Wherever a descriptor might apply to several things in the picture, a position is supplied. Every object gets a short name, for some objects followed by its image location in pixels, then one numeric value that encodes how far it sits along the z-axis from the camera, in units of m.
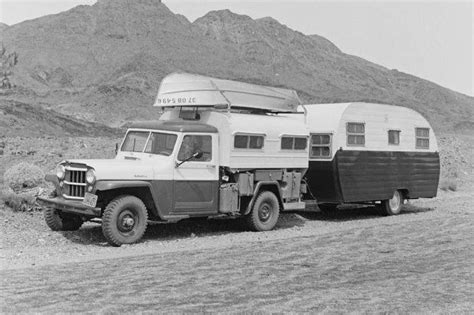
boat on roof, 12.91
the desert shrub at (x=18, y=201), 13.09
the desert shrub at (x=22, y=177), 16.66
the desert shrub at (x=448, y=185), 24.22
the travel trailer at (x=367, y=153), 15.23
